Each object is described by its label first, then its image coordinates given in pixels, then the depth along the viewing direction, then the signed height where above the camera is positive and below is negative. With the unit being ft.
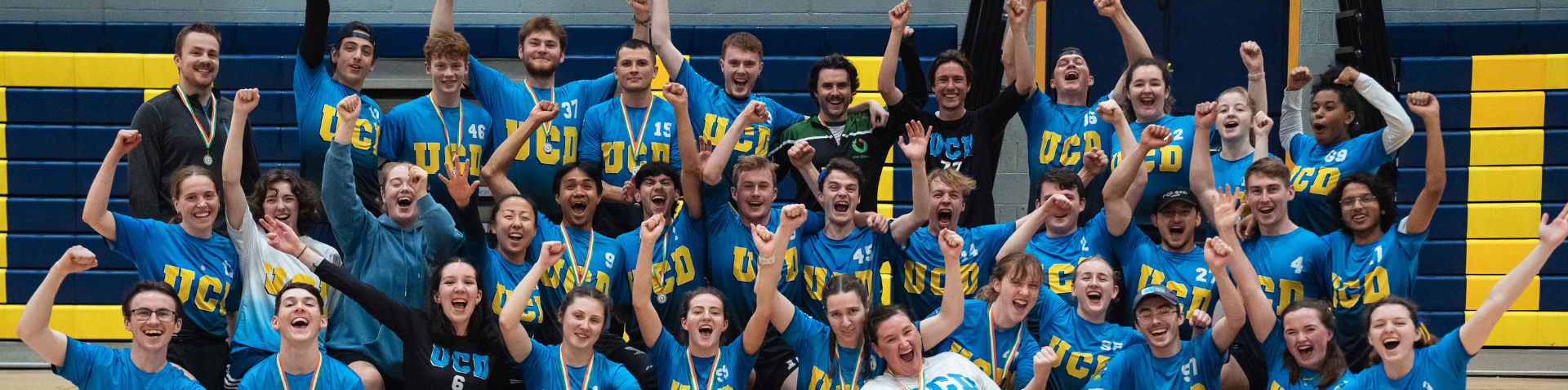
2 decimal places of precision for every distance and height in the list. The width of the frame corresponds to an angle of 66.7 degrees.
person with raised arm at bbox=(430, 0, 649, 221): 16.69 +1.01
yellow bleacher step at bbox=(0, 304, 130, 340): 21.91 -2.78
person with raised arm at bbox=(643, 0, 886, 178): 16.72 +1.17
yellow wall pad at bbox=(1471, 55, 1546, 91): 22.11 +1.82
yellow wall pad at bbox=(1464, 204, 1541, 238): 22.03 -0.91
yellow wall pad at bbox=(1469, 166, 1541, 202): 21.97 -0.23
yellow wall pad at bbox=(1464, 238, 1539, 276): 22.04 -1.55
